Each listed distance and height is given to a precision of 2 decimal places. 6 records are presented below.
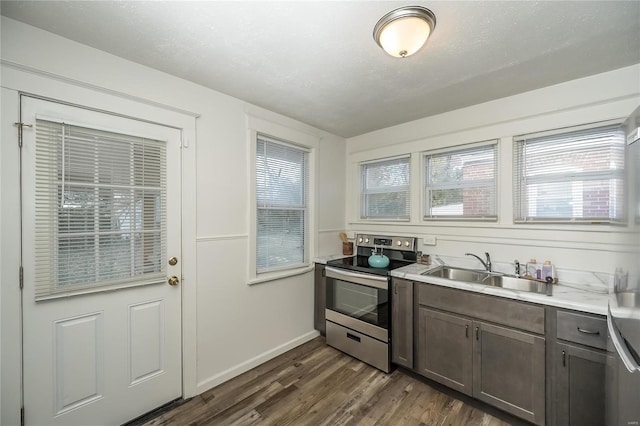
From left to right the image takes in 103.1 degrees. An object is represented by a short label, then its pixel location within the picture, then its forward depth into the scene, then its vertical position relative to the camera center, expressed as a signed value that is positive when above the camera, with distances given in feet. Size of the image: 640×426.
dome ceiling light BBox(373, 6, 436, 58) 4.12 +3.11
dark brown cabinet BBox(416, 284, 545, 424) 5.41 -3.23
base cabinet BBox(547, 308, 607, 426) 4.74 -3.01
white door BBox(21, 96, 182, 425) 4.75 -1.11
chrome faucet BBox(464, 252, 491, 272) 7.57 -1.51
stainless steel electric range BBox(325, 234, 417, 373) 7.64 -2.92
